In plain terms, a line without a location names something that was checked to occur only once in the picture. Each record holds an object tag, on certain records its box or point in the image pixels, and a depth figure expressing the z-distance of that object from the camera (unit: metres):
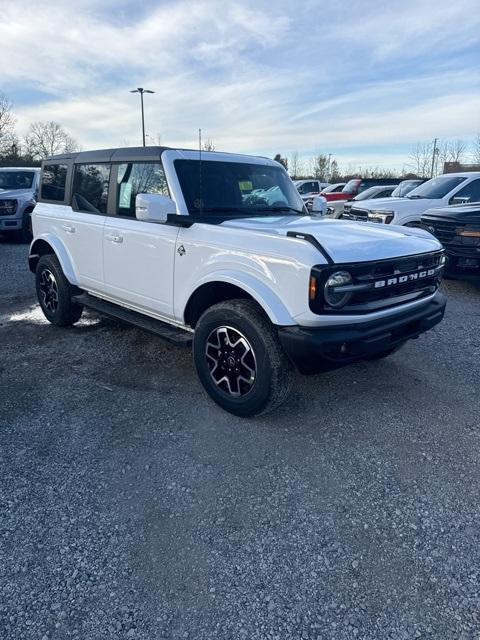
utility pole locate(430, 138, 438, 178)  47.44
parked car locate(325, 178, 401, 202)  21.64
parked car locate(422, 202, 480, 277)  6.91
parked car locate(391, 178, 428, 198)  13.85
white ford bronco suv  2.93
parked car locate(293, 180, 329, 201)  24.03
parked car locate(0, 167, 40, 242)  11.83
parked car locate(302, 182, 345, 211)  24.61
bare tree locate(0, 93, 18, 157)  42.25
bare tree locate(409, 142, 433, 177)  48.25
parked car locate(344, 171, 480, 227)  9.54
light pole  19.66
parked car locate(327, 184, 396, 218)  17.14
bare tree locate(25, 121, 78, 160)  50.74
